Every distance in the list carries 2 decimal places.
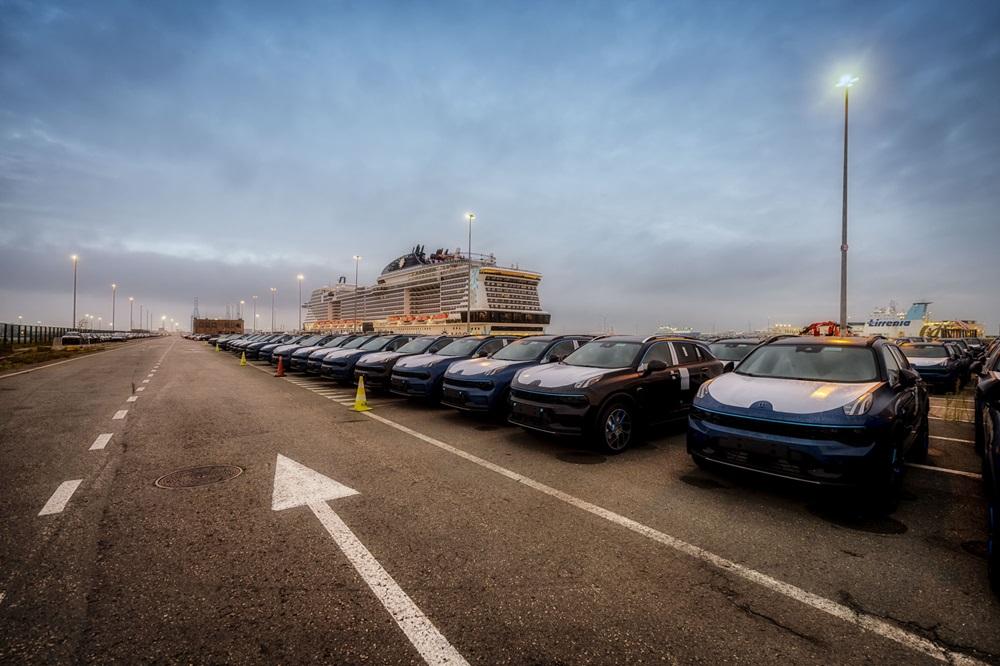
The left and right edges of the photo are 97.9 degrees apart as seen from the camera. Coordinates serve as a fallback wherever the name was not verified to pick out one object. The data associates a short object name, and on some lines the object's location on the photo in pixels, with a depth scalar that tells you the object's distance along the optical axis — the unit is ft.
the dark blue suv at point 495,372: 24.45
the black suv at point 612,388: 18.89
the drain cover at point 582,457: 18.20
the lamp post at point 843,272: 44.62
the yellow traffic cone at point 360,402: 28.91
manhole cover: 14.71
